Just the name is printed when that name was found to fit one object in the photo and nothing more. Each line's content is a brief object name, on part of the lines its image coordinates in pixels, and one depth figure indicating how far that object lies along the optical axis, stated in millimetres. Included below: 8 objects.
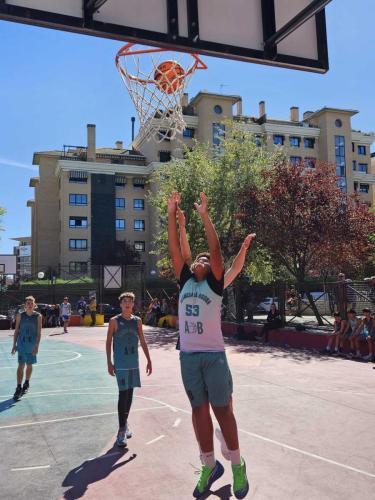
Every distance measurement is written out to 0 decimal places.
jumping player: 4234
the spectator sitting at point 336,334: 14961
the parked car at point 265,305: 34162
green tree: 25031
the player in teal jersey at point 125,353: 6237
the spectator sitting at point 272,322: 18938
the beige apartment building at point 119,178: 52969
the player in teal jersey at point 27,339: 9039
